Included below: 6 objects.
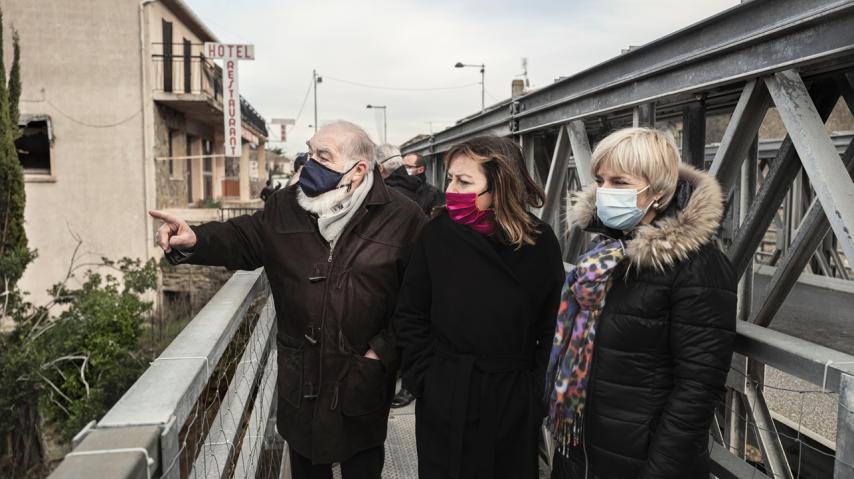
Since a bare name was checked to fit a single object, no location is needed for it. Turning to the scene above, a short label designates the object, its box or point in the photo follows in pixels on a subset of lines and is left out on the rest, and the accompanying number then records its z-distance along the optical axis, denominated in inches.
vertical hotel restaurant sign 673.0
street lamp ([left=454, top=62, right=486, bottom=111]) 1203.0
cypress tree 483.2
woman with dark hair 90.7
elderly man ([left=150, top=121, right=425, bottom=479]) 97.3
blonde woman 71.7
